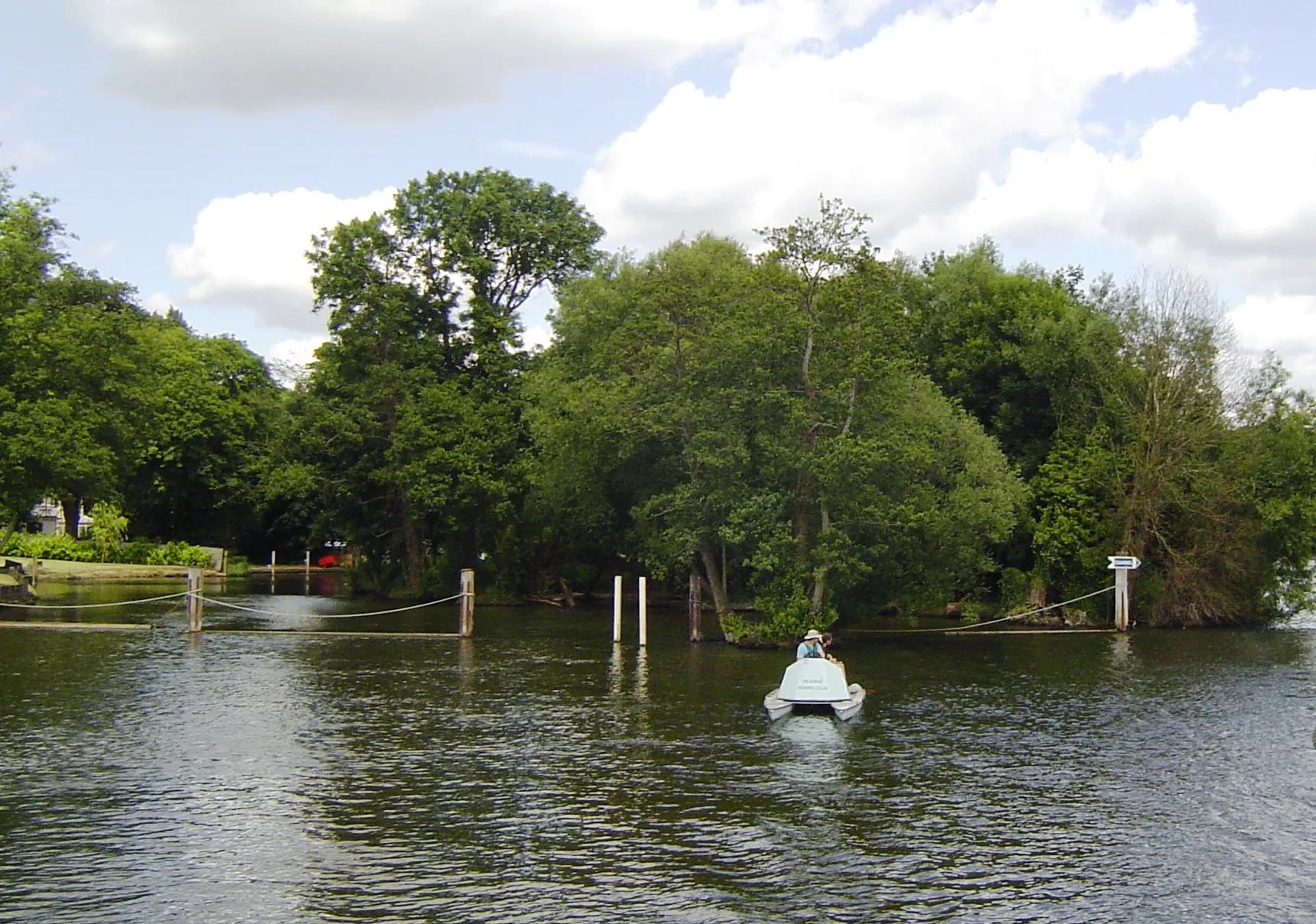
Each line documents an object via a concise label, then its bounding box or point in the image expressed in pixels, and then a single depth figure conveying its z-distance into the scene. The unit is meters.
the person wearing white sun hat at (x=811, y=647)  29.89
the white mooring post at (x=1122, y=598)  49.62
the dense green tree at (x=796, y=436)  40.03
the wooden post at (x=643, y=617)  41.75
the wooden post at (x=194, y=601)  43.19
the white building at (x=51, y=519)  115.06
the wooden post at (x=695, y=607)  43.62
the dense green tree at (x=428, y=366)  61.06
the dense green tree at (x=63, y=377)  49.47
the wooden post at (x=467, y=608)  43.81
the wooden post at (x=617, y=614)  42.50
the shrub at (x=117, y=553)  84.19
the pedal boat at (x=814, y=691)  27.81
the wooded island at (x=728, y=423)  40.84
